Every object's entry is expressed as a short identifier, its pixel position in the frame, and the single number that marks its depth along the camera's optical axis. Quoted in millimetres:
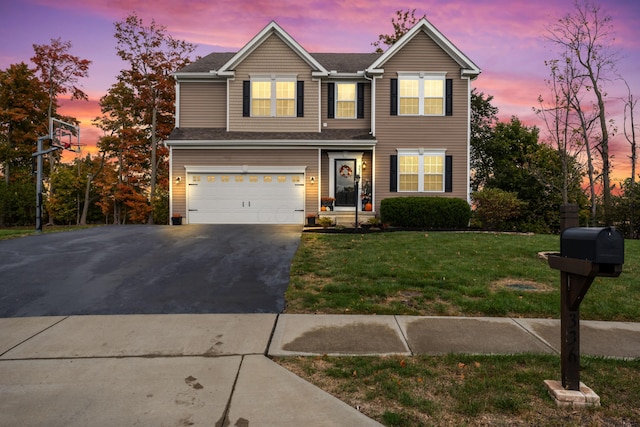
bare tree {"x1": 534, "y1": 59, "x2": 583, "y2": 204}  18719
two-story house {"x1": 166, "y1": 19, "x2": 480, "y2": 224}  16938
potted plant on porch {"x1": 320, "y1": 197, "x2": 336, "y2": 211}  16891
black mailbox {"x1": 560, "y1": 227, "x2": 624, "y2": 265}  2584
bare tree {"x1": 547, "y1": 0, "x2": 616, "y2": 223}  19984
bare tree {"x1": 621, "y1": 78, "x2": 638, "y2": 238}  19250
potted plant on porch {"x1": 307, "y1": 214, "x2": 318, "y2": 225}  15820
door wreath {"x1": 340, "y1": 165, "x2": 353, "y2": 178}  17453
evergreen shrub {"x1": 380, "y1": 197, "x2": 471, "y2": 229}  15438
